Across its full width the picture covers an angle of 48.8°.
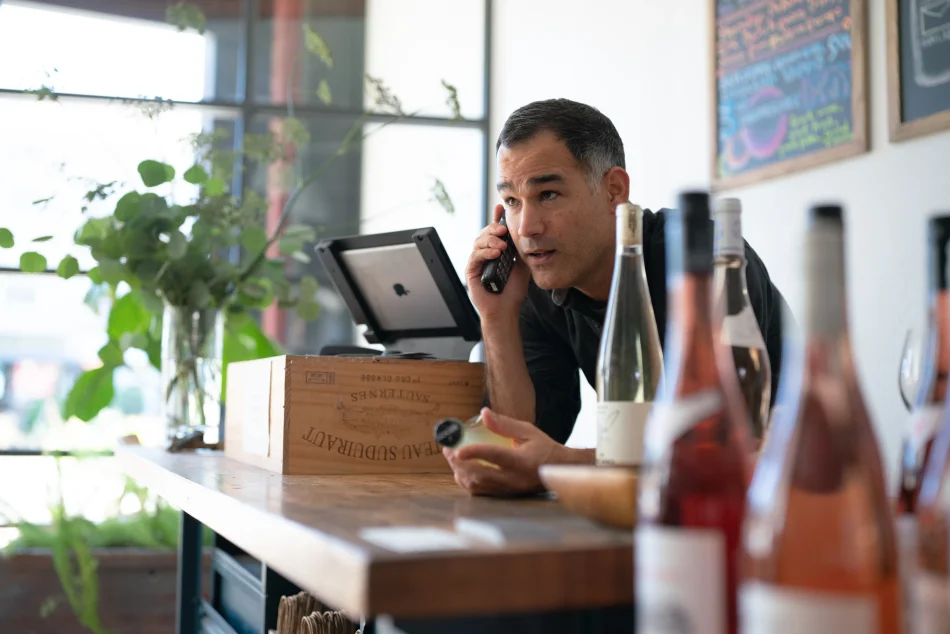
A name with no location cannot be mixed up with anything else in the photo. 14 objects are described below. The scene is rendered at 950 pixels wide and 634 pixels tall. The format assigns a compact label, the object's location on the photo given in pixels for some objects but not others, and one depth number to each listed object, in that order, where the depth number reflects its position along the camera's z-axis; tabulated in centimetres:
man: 168
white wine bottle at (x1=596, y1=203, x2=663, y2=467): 90
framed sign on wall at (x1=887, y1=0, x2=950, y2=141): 218
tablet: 169
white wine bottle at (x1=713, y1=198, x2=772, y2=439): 93
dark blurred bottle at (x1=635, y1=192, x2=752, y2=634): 53
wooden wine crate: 142
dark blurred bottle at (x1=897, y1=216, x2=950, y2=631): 58
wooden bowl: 71
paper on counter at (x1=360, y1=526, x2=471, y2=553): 65
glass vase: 231
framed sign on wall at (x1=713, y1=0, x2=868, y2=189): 246
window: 382
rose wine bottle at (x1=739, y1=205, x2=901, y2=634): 48
